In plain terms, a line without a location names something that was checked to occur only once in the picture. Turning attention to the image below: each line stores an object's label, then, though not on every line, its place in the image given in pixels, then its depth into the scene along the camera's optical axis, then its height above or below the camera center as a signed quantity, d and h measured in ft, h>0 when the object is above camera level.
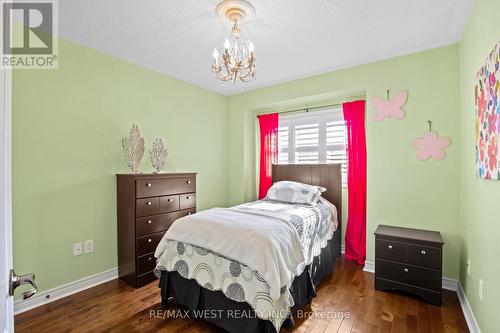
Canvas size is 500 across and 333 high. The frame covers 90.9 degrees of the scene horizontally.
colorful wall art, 4.45 +0.98
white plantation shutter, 11.59 +1.46
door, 2.02 -0.30
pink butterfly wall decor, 9.02 +2.26
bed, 5.56 -2.54
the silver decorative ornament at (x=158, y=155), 9.86 +0.53
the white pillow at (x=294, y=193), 10.34 -1.13
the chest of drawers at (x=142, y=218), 8.48 -1.80
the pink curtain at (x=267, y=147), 13.30 +1.09
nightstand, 7.33 -3.01
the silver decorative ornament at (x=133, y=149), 9.04 +0.74
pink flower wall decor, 8.31 +0.70
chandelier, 6.19 +4.07
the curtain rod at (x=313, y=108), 11.76 +2.96
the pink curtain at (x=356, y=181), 10.64 -0.63
